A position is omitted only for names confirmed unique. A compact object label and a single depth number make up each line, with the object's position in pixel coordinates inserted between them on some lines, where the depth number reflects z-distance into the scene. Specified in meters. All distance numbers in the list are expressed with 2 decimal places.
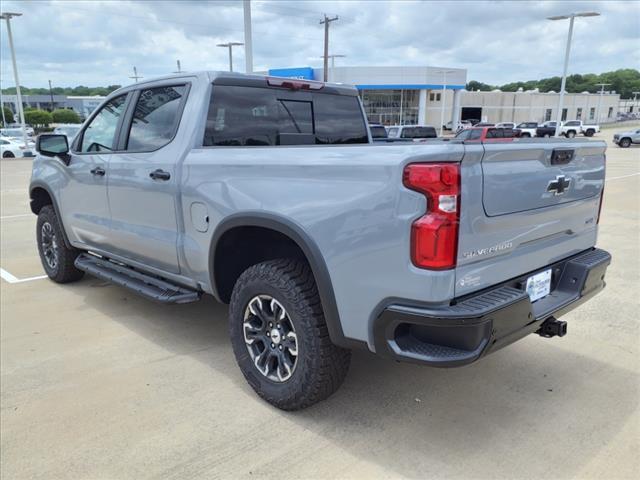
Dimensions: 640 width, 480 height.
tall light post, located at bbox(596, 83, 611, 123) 86.05
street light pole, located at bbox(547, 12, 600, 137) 28.95
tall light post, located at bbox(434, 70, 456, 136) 60.93
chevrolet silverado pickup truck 2.32
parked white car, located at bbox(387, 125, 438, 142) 23.86
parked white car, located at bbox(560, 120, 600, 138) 47.47
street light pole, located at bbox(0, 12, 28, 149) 29.58
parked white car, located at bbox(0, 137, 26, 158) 29.22
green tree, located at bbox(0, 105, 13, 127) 77.12
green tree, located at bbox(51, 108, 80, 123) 71.62
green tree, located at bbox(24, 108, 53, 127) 65.44
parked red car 18.98
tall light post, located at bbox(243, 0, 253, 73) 11.99
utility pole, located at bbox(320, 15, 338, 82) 42.84
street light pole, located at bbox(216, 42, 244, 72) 36.81
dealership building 60.03
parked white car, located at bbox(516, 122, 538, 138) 42.56
